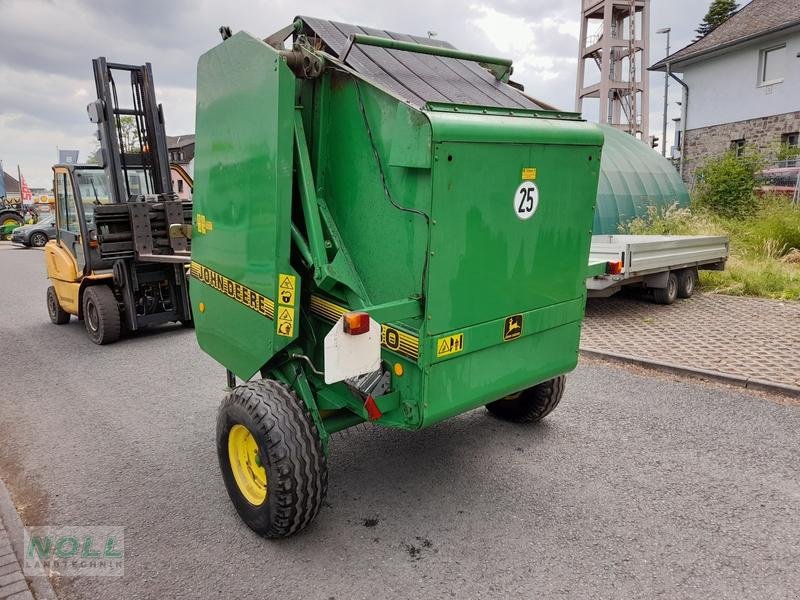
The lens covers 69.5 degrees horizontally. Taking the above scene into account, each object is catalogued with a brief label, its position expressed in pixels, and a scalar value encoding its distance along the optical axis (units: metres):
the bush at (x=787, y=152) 16.83
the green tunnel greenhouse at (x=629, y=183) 11.27
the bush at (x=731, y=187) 13.95
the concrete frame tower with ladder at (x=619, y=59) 30.00
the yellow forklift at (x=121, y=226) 6.87
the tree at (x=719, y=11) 41.35
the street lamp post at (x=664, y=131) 22.89
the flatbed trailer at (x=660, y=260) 7.51
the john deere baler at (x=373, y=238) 2.68
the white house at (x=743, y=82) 18.69
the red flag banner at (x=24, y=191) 36.88
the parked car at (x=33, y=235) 22.09
